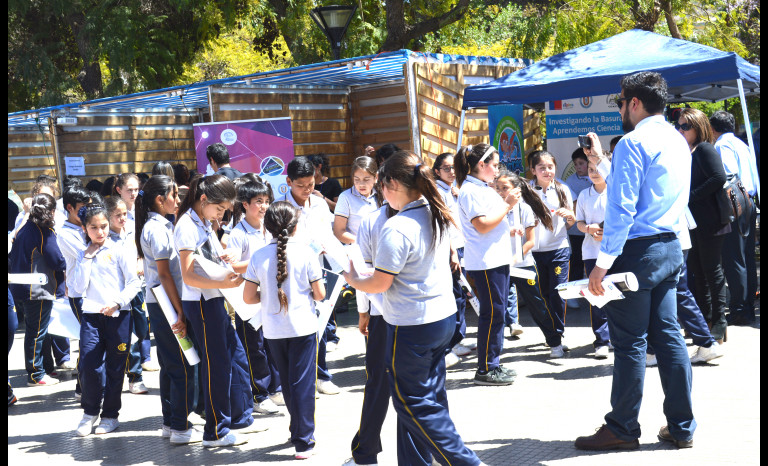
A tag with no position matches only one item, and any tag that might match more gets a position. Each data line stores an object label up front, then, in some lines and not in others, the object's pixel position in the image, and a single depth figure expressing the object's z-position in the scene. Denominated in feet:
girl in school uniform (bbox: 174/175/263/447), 15.74
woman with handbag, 21.71
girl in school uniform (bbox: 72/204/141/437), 18.33
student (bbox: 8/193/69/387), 23.18
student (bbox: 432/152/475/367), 21.90
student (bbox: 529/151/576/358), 22.85
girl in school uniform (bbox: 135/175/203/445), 16.62
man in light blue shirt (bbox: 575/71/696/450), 13.92
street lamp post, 37.29
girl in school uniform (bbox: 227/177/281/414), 17.21
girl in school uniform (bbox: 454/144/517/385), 19.60
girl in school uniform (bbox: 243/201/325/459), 15.28
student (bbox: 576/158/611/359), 21.67
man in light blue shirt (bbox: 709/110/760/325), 24.02
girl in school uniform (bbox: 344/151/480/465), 12.36
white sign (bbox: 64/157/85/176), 40.98
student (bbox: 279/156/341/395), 20.35
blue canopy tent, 25.90
